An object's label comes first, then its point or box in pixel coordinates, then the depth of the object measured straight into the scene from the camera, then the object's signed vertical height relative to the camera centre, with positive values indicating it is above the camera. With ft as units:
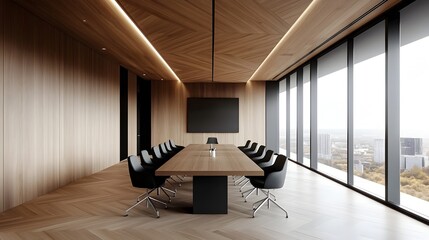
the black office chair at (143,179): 12.76 -2.83
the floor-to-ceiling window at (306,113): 26.61 +0.74
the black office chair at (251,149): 23.61 -2.60
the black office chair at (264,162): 16.49 -2.71
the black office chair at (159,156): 17.91 -2.59
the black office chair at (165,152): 20.29 -2.55
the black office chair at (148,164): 16.40 -2.75
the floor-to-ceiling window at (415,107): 12.35 +0.64
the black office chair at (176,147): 25.13 -2.60
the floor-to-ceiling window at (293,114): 31.01 +0.66
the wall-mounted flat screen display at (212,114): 37.06 +0.86
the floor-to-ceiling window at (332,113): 19.70 +0.58
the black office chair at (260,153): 20.17 -2.49
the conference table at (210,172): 11.31 -2.23
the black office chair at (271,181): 12.75 -2.98
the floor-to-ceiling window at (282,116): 35.06 +0.48
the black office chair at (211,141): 30.93 -2.42
